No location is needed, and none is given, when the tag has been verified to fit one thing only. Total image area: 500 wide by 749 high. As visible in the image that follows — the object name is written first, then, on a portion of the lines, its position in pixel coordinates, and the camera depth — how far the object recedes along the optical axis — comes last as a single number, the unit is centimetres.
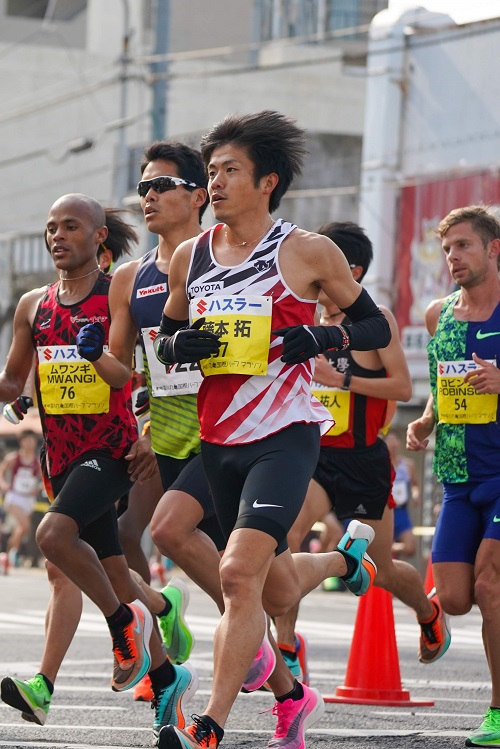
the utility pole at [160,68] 5145
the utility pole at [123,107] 5684
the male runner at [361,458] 1742
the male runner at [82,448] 1395
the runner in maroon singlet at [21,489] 5087
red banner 5262
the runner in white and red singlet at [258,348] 1171
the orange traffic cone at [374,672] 1739
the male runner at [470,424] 1479
